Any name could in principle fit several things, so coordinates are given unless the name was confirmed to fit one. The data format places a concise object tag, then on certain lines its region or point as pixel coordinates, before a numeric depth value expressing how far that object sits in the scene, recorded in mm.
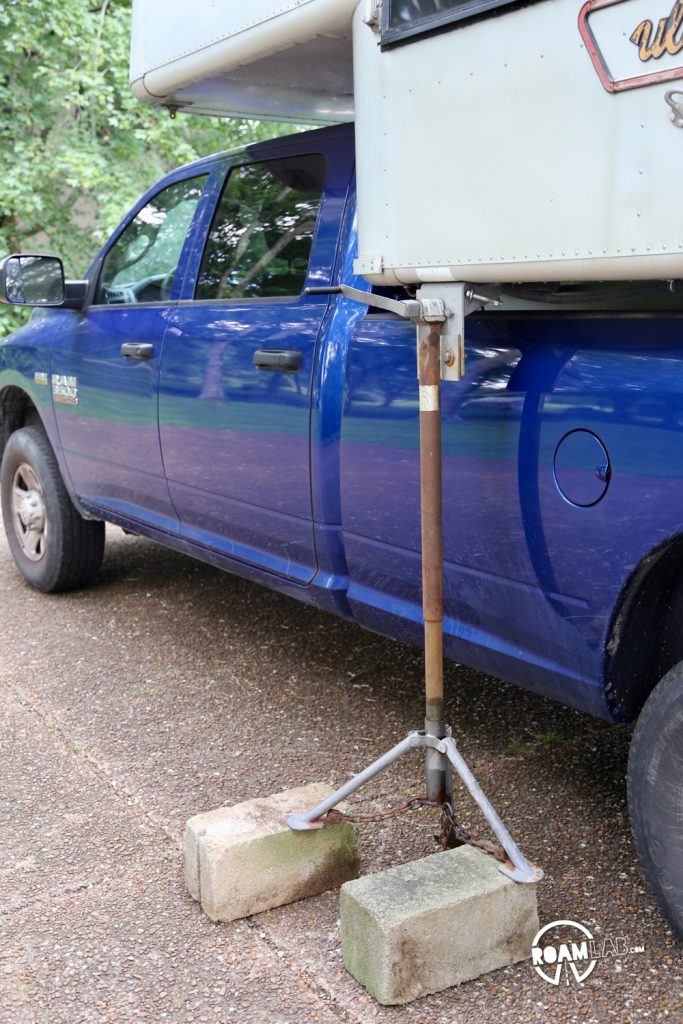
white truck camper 2184
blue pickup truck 2496
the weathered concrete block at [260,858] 2742
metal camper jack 2604
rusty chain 2660
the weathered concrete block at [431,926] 2400
